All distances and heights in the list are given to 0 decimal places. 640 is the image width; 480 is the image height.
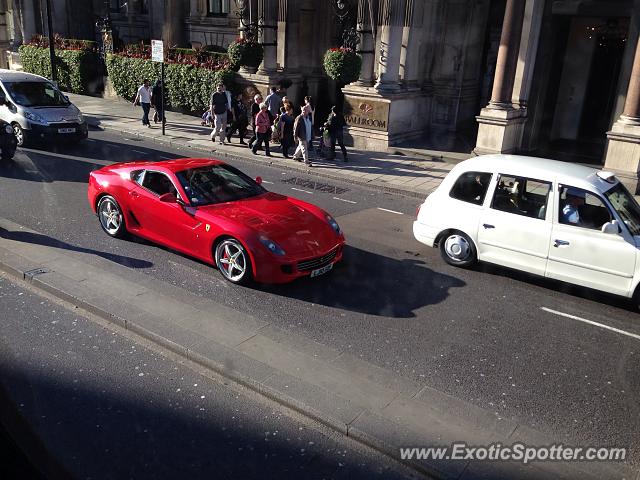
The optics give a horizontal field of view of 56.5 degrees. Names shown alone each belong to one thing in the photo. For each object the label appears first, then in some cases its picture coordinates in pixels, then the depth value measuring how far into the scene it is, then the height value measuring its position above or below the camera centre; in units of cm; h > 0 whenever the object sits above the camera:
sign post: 1888 -15
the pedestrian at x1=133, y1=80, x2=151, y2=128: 2041 -169
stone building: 1675 -15
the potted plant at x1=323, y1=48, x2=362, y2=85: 1808 -18
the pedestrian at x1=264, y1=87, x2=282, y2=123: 1883 -148
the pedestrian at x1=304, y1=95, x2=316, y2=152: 1655 -132
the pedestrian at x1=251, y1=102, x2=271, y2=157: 1700 -201
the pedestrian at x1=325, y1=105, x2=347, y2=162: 1677 -192
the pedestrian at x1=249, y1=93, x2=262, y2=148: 1763 -171
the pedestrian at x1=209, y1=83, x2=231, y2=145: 1847 -178
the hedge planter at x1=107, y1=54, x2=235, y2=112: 2192 -118
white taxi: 746 -195
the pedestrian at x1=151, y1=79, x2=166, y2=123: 2122 -170
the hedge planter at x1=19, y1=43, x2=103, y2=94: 2717 -110
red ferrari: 760 -222
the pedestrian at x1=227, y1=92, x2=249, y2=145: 1872 -204
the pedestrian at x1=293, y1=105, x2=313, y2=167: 1612 -198
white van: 1636 -191
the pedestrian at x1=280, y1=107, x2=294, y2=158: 1683 -203
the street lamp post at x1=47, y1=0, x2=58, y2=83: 2516 -47
